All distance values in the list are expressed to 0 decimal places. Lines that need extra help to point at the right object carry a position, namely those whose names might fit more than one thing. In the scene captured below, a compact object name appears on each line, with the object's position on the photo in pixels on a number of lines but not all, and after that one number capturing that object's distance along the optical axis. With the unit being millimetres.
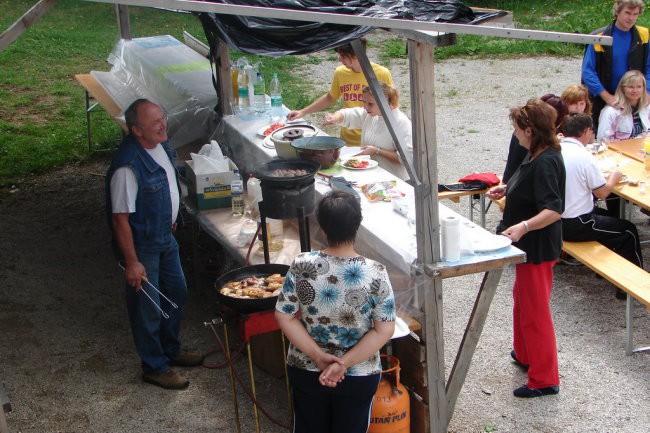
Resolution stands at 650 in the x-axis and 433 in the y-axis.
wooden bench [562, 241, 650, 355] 5082
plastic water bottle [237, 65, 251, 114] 7367
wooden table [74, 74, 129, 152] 7703
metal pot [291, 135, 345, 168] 5746
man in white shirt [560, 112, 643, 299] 5379
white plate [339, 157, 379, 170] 5841
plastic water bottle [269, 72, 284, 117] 7316
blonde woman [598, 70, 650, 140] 7027
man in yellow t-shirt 6582
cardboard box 5898
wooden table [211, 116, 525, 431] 4180
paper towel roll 4082
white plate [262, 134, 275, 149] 6438
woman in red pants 4480
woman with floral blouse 3361
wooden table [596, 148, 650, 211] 5962
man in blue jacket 7652
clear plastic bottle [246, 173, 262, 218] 5742
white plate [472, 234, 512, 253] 4270
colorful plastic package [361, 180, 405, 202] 5289
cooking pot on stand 4699
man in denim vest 4543
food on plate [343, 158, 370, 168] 5840
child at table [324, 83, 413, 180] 5786
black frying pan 4121
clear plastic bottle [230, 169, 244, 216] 5797
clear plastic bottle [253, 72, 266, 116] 7289
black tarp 3812
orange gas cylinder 4062
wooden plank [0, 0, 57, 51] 3730
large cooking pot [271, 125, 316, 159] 6027
